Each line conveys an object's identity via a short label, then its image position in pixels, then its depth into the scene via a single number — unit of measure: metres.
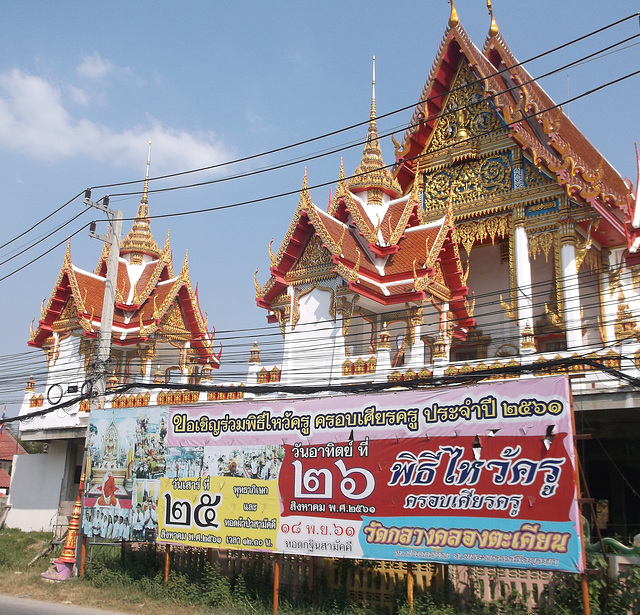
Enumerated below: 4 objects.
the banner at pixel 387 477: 9.48
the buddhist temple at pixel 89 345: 21.00
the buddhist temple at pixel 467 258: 16.56
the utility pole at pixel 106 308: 14.77
